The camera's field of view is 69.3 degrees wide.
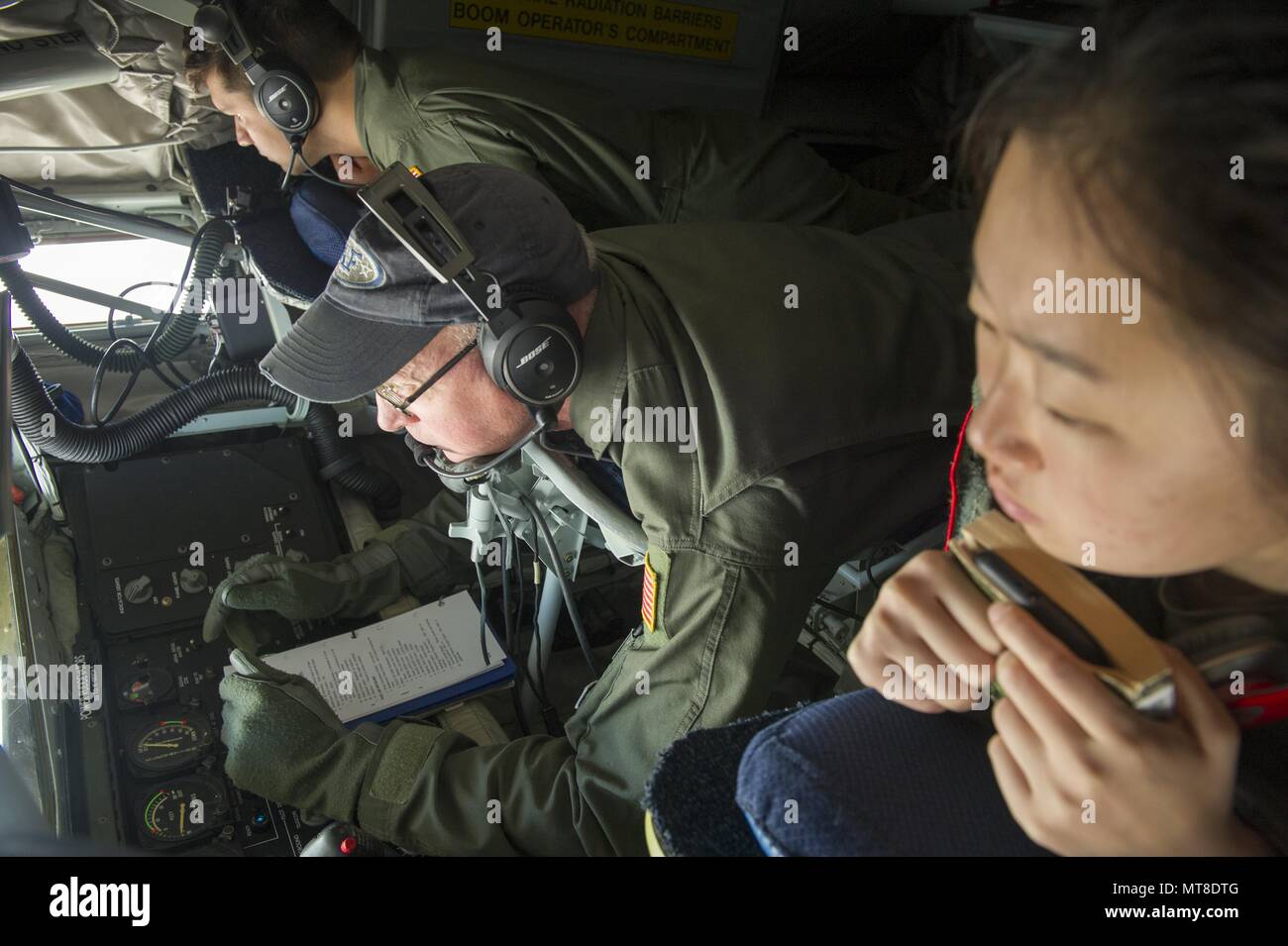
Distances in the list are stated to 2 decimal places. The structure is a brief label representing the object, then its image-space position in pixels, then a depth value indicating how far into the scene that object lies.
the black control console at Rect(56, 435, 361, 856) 1.36
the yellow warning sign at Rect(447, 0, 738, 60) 2.24
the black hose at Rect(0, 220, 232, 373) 1.78
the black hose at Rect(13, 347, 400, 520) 1.65
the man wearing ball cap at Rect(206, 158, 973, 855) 1.29
